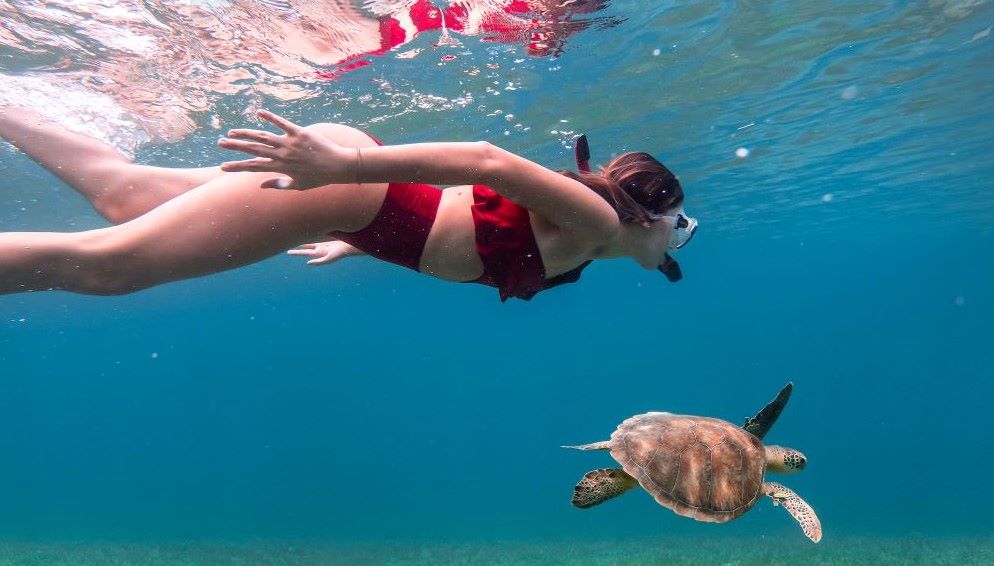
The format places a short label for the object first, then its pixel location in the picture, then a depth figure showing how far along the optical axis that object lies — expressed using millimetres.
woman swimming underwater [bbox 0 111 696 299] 3107
